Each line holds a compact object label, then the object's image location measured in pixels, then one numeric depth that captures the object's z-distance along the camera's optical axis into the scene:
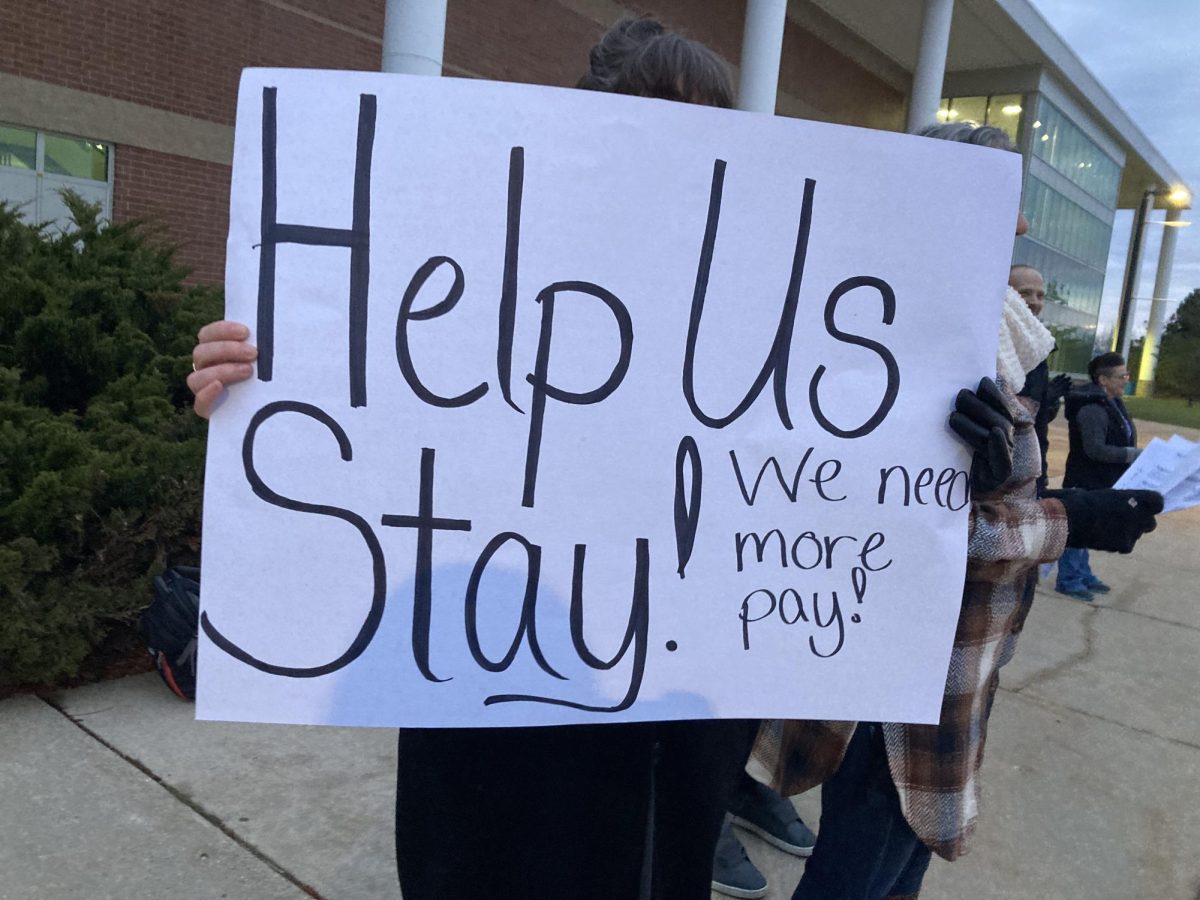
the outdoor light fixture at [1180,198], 41.34
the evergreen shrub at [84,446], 2.79
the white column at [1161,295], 48.50
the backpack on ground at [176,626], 2.77
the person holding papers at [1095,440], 5.34
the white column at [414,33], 7.64
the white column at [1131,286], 45.91
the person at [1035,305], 2.20
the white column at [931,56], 16.58
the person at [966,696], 1.42
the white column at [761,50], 11.63
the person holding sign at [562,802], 1.32
